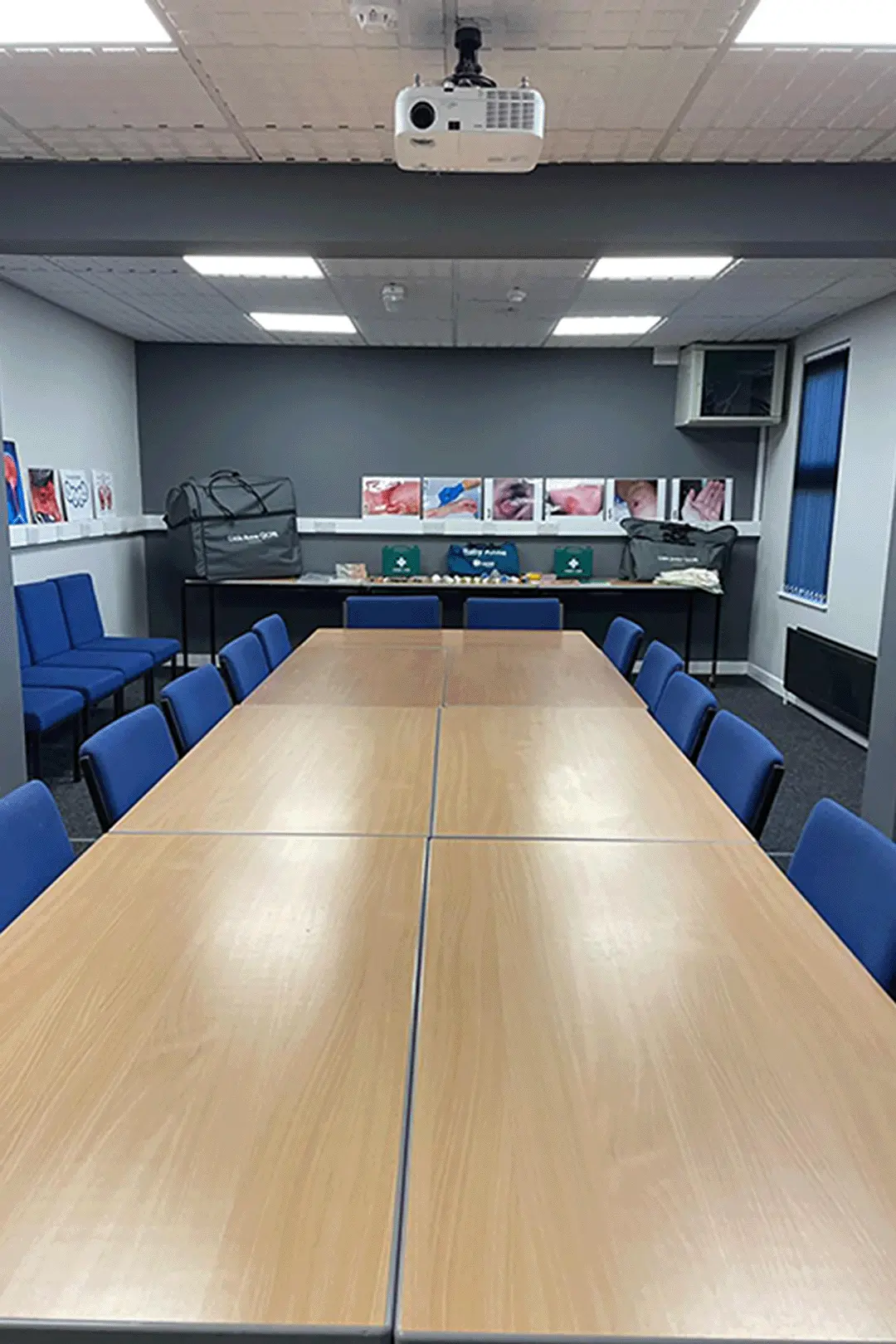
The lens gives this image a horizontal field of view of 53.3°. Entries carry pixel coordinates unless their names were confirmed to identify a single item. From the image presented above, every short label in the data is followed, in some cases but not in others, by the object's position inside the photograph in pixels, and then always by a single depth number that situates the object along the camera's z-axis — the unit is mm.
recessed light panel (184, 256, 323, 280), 4570
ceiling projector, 2289
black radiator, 5242
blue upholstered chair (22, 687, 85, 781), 4094
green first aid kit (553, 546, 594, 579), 7199
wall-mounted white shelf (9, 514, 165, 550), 5254
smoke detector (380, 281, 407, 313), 5012
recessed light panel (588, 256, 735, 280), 4445
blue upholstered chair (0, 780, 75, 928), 1751
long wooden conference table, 845
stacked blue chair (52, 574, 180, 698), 5668
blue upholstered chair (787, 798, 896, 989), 1566
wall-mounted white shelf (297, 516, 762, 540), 7328
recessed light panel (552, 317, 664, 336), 5949
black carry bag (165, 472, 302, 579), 6742
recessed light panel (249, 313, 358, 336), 5973
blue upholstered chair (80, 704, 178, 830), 2248
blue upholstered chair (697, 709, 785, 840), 2244
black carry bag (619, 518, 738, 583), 7016
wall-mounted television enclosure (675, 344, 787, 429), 6609
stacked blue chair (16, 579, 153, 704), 5145
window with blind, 5930
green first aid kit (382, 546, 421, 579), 7207
